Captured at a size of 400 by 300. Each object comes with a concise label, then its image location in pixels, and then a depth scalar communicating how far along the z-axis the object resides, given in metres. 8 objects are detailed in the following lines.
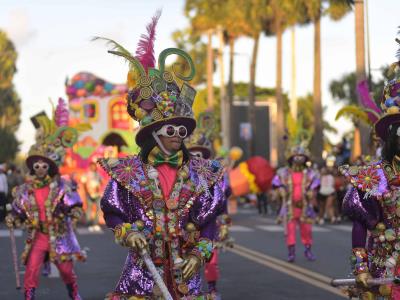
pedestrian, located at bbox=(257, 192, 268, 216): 34.19
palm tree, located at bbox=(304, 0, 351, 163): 38.91
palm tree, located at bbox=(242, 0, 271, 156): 46.88
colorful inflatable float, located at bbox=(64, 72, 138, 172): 40.18
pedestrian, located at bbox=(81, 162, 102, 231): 26.02
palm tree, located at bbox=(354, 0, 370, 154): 29.27
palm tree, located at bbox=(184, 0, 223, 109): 56.98
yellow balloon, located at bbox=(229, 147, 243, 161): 36.46
